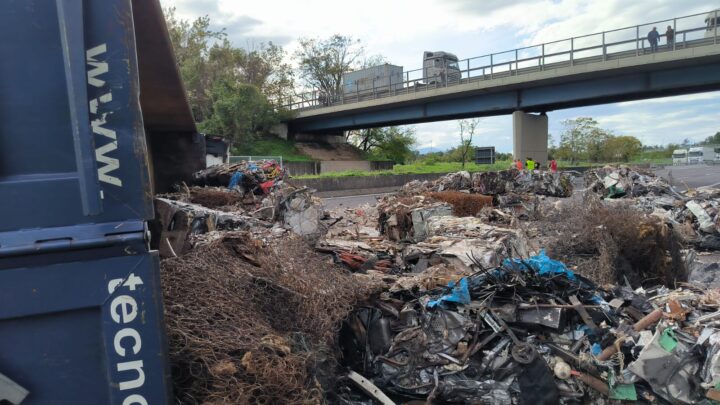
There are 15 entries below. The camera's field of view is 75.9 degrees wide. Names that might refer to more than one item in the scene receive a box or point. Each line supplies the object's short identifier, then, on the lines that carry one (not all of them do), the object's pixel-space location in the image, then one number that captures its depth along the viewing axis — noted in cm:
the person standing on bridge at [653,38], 2165
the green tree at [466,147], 5862
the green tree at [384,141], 5625
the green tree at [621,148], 6975
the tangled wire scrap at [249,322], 229
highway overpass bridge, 2150
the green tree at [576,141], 6762
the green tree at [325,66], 5325
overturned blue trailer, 166
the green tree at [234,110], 3800
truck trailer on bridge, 3142
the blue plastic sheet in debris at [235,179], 1105
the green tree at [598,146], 6862
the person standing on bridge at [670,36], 2112
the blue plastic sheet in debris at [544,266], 430
